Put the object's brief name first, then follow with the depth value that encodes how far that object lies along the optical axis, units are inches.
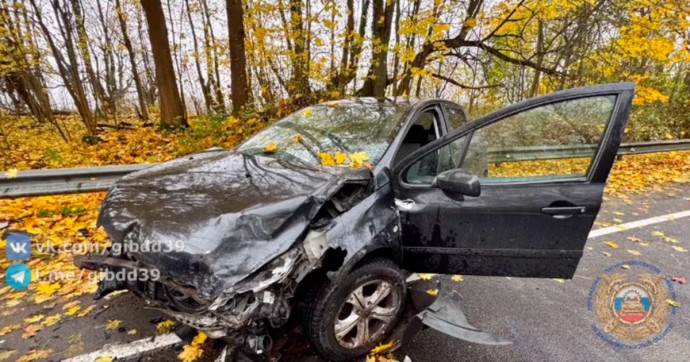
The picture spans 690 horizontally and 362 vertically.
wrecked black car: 68.4
